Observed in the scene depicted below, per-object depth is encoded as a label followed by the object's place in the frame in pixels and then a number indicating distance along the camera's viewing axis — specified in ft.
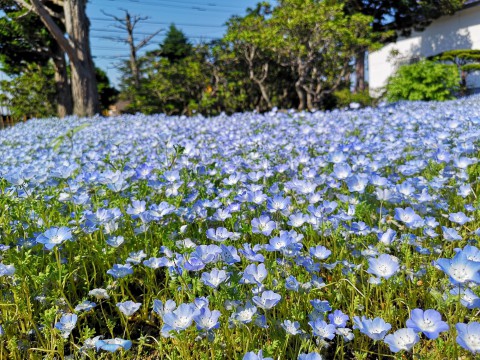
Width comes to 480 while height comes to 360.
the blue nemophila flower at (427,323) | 0.92
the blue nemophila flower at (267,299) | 1.09
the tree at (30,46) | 32.73
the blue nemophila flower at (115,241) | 1.55
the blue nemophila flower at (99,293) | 1.34
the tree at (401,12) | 42.14
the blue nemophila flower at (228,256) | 1.26
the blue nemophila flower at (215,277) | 1.13
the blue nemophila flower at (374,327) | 1.03
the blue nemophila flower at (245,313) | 1.13
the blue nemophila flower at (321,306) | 1.24
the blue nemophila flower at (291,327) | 1.14
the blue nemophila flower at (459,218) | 1.76
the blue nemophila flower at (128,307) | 1.21
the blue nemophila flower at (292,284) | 1.23
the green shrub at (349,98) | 32.33
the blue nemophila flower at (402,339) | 0.96
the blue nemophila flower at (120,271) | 1.38
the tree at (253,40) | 25.30
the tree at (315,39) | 24.37
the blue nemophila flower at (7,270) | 1.34
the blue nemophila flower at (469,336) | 0.89
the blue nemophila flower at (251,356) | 0.93
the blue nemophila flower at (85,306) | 1.31
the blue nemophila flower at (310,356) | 0.95
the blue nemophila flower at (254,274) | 1.17
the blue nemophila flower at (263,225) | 1.51
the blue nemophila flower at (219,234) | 1.42
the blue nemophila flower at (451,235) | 1.53
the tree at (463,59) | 38.41
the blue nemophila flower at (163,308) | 1.15
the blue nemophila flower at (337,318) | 1.21
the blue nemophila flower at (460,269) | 0.98
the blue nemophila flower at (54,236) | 1.33
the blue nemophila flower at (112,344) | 0.97
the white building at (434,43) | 44.34
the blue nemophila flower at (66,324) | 1.17
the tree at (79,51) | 25.34
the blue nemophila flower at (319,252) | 1.47
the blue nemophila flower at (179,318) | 1.02
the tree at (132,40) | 51.68
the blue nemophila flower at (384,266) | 1.20
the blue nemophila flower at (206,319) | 1.00
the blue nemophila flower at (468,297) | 1.04
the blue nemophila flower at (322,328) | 1.12
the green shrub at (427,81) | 31.12
